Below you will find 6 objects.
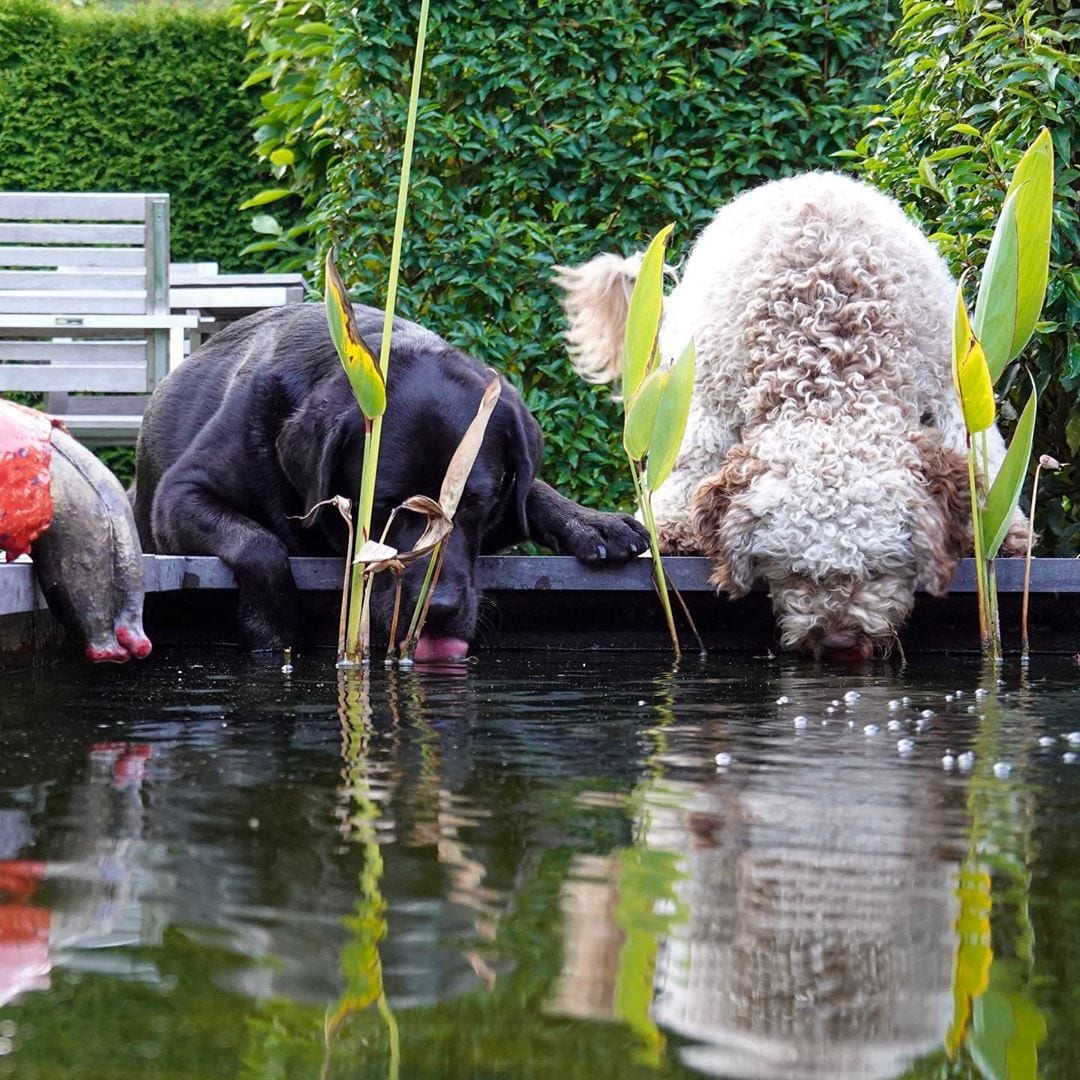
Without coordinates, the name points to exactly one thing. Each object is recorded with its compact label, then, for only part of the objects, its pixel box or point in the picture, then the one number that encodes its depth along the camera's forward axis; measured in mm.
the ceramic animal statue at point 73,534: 3404
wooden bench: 7988
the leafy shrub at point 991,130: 4965
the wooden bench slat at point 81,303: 8273
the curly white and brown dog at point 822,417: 4105
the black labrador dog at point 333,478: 4172
